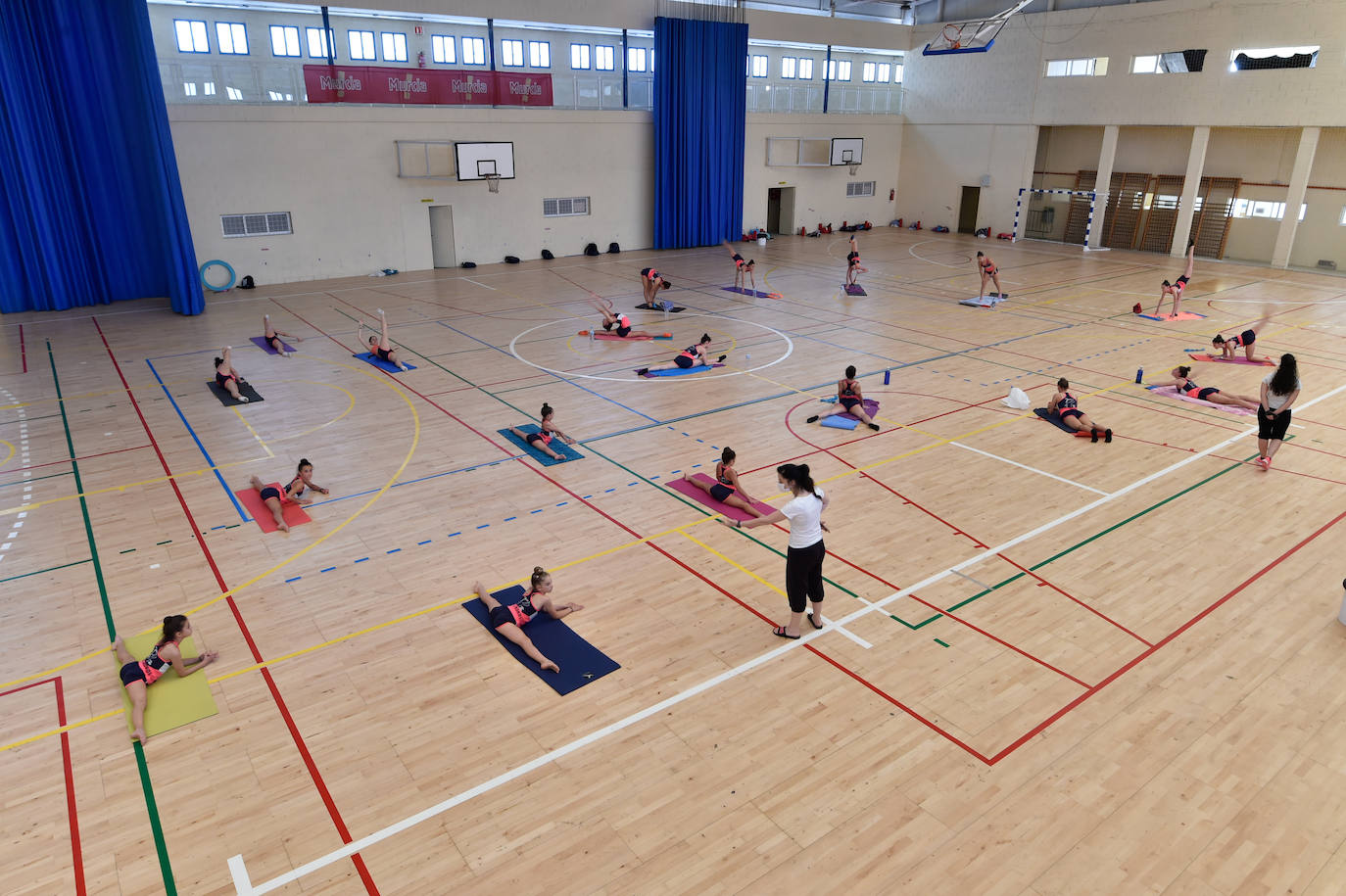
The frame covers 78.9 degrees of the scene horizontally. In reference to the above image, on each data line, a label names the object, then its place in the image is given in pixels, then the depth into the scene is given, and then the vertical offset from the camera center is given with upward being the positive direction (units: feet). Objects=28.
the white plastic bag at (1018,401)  48.57 -12.24
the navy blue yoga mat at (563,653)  24.85 -14.35
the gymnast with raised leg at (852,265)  81.66 -7.99
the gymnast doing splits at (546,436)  41.75 -12.67
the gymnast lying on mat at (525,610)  26.30 -13.72
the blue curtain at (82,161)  68.59 +1.21
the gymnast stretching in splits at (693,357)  55.77 -11.59
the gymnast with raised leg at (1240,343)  56.75 -10.73
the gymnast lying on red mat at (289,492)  34.73 -13.08
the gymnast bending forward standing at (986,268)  76.89 -7.58
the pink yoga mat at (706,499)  35.22 -13.53
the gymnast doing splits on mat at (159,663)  23.17 -13.78
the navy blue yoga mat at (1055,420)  45.63 -12.79
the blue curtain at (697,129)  105.40 +6.59
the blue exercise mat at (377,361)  56.59 -12.41
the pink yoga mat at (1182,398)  48.39 -12.52
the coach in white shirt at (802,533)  24.22 -10.08
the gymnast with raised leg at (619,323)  64.49 -10.89
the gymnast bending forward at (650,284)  72.43 -8.87
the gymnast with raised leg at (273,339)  59.62 -11.32
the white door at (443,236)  95.60 -6.50
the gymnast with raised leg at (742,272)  81.20 -8.81
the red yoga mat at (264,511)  34.63 -13.81
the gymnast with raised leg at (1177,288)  69.31 -8.42
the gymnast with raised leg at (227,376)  50.03 -11.74
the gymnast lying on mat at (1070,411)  43.91 -12.09
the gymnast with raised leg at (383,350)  56.90 -11.51
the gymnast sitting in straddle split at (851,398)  45.70 -11.50
